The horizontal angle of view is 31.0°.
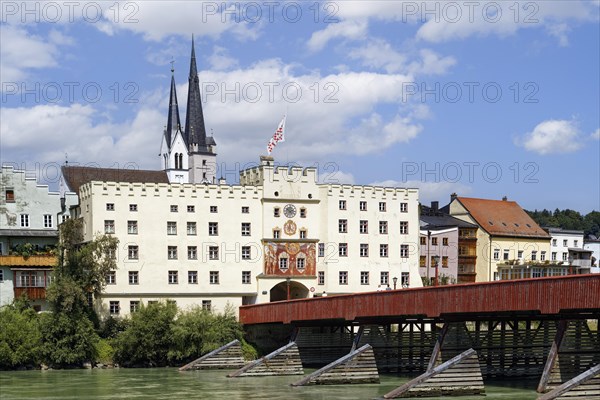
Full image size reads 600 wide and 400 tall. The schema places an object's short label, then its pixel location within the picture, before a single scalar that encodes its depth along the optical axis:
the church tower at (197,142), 158.50
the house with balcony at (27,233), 79.56
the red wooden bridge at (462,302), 44.19
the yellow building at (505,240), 104.38
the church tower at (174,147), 159.12
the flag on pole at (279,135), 81.13
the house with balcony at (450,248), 97.69
